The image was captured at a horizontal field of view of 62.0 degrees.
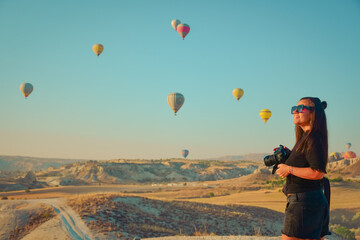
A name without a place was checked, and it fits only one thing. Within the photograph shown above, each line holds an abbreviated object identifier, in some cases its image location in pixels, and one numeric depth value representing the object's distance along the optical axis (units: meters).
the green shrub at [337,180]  41.38
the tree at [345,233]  18.50
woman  3.94
